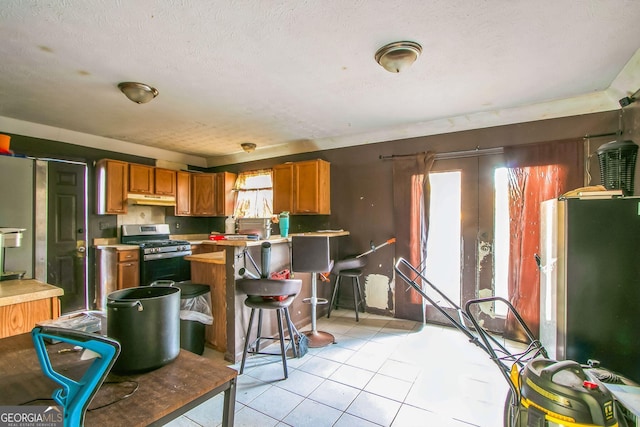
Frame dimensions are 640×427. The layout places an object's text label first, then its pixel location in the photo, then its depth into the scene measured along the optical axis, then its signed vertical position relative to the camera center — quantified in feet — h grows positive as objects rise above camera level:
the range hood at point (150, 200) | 15.21 +0.92
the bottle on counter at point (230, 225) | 18.53 -0.53
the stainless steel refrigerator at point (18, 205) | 10.44 +0.46
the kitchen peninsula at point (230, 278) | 8.95 -2.03
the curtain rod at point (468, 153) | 11.14 +2.49
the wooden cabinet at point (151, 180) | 15.38 +2.02
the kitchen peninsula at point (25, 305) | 5.19 -1.65
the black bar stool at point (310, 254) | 10.02 -1.29
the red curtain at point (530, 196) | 9.83 +0.67
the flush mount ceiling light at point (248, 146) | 15.40 +3.73
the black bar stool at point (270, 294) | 7.98 -2.13
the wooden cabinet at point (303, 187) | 14.34 +1.48
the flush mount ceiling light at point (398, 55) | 6.73 +3.83
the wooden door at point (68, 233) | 12.69 -0.70
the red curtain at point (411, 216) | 12.25 +0.01
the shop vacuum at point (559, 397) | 3.77 -2.50
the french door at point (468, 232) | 11.18 -0.65
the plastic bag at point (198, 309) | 8.59 -2.82
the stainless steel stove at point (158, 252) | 14.39 -1.81
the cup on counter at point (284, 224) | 11.18 -0.29
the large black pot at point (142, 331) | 3.10 -1.23
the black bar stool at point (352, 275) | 12.37 -2.54
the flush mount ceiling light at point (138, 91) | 8.61 +3.76
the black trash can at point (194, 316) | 8.61 -2.98
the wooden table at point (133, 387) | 2.56 -1.69
